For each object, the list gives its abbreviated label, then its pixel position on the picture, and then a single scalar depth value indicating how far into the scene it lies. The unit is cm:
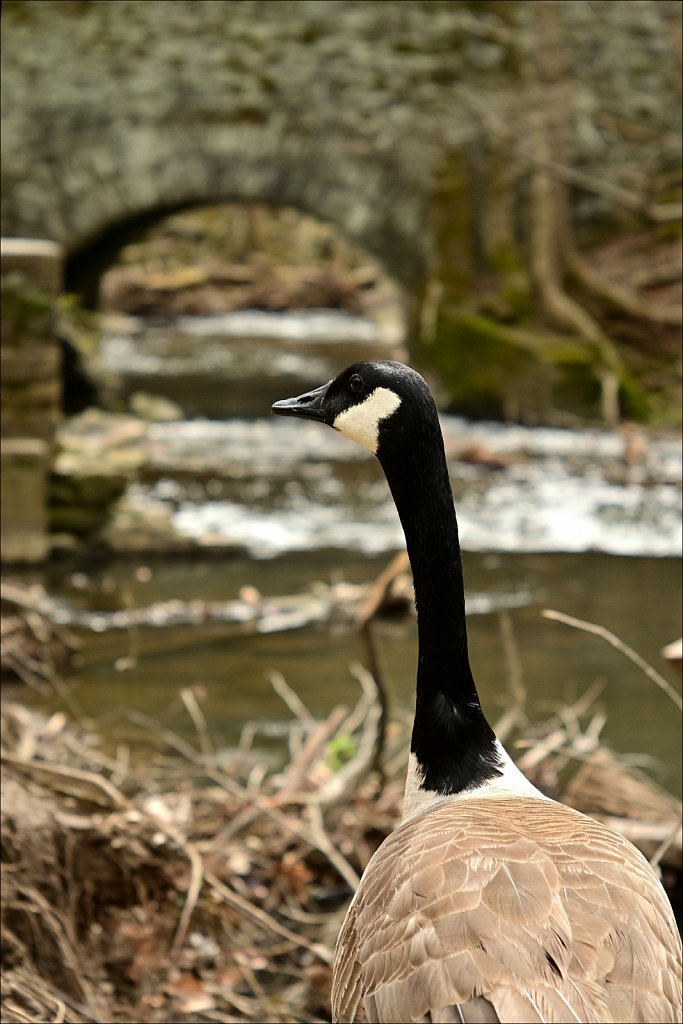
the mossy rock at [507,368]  824
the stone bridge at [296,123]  1196
